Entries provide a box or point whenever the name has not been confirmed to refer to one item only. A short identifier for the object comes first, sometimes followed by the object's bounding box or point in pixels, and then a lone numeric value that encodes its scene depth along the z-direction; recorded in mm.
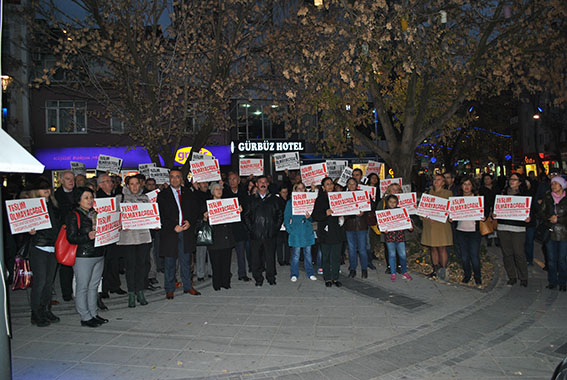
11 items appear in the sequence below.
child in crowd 9164
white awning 2340
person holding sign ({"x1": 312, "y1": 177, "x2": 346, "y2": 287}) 8703
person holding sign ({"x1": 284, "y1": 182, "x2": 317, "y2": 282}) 9062
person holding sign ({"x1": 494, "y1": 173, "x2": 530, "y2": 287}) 8219
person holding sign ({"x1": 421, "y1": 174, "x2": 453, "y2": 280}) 8875
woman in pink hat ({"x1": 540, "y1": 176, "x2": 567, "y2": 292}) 7762
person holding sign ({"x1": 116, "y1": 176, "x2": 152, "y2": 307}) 7539
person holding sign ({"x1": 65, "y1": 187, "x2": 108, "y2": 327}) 6445
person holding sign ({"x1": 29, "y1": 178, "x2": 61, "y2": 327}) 6656
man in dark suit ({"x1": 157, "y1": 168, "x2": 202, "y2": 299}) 8078
